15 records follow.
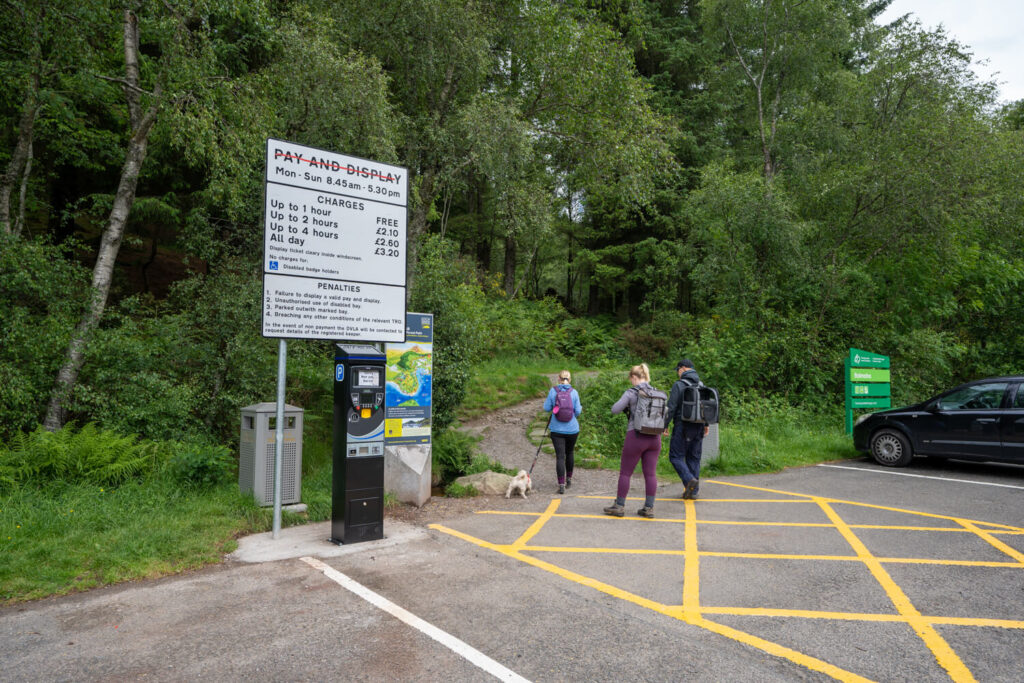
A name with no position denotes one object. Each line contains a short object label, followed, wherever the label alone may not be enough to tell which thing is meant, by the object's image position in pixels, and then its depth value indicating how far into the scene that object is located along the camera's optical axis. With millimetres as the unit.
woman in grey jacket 7406
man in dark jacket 8287
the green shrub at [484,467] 9852
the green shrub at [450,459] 9977
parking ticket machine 6191
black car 10148
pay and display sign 6250
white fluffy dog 8531
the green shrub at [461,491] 8594
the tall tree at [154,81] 9508
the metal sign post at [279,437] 6270
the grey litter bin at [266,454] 7328
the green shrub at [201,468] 7559
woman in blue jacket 8906
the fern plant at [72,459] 7066
